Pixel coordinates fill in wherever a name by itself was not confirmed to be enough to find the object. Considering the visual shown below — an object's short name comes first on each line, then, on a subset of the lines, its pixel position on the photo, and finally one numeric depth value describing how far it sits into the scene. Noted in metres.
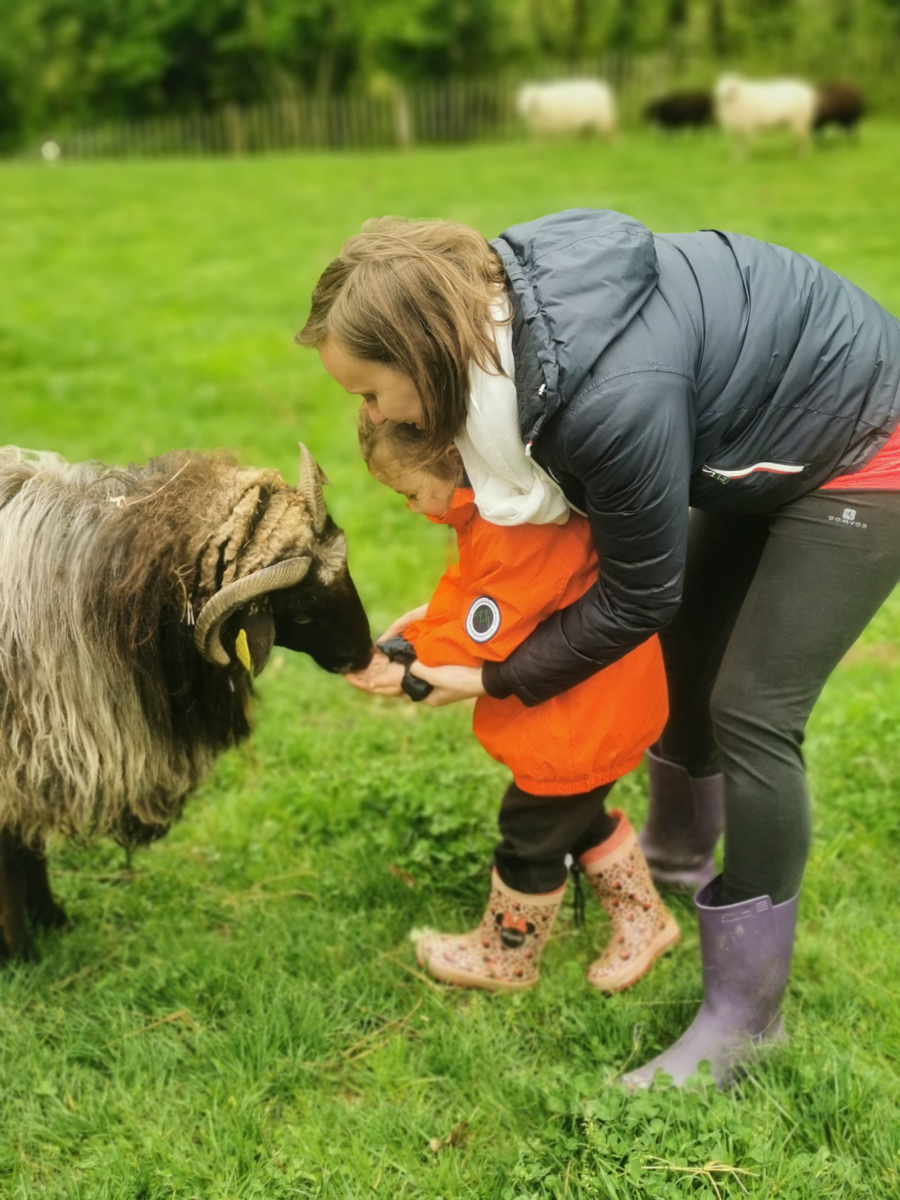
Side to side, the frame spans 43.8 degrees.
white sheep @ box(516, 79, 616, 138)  24.59
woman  2.15
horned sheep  2.80
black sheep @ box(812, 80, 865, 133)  20.39
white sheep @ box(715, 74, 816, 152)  19.98
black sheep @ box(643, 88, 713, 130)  23.64
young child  2.56
